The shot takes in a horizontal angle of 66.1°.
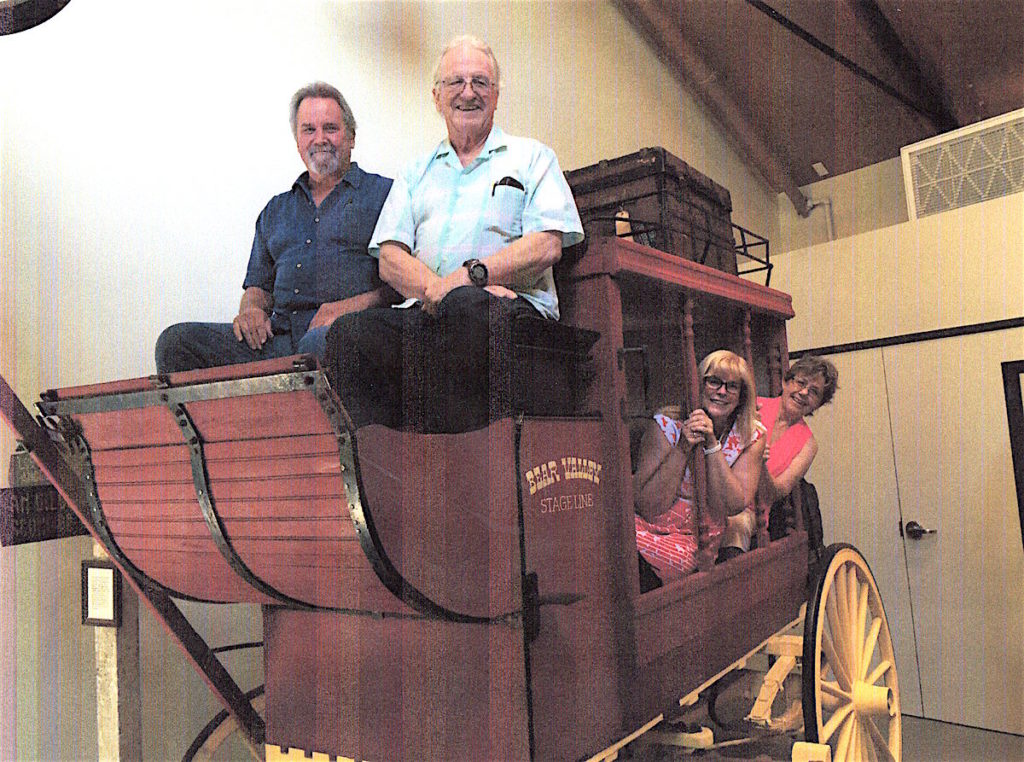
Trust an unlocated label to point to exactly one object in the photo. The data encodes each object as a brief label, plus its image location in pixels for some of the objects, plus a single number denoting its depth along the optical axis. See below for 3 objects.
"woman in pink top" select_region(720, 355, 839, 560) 1.70
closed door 2.67
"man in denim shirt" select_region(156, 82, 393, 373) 1.25
